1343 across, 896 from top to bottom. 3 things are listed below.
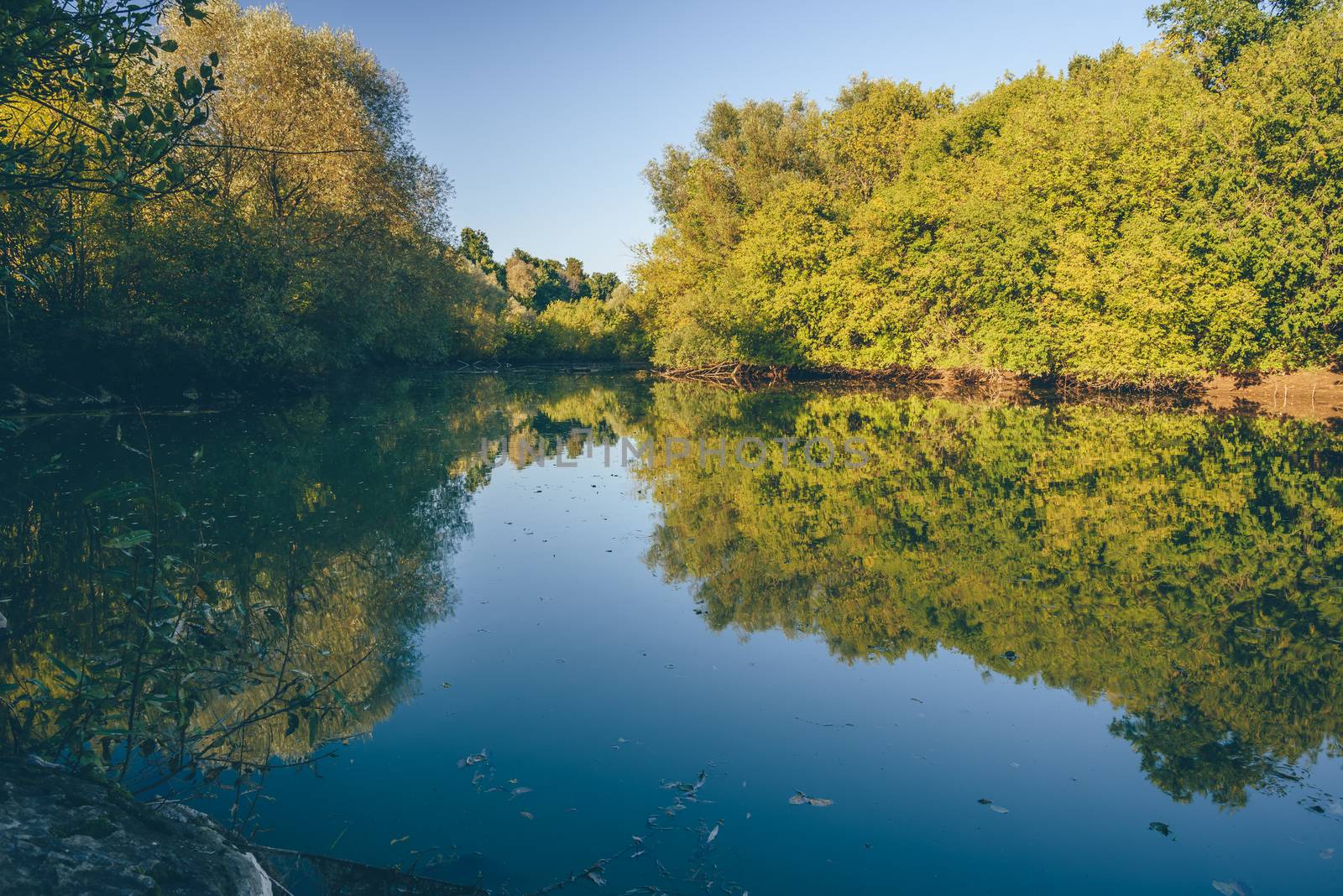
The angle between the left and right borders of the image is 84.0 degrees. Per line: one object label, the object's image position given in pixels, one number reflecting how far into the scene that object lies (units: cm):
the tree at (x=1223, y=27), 3428
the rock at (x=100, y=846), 256
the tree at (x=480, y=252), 10162
